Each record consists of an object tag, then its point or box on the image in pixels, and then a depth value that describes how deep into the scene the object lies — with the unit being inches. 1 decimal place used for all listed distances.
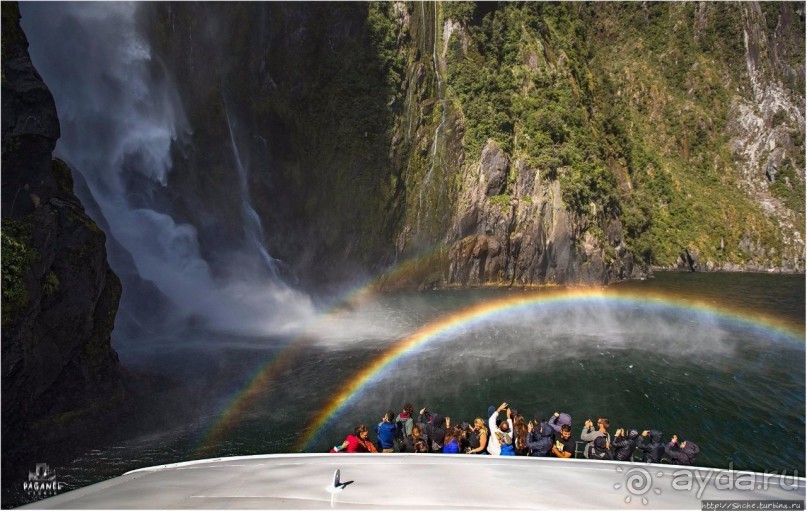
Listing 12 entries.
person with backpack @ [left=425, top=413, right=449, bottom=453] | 436.1
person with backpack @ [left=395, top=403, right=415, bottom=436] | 462.3
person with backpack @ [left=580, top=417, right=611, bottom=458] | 419.2
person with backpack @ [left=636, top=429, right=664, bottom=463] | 396.5
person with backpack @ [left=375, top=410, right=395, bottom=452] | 447.8
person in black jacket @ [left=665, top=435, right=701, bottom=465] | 393.7
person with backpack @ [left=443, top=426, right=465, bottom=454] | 398.3
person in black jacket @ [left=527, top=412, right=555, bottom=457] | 377.4
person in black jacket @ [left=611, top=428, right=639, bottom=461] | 391.2
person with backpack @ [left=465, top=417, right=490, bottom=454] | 389.1
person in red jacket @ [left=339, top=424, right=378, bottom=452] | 405.7
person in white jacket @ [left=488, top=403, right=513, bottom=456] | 379.9
